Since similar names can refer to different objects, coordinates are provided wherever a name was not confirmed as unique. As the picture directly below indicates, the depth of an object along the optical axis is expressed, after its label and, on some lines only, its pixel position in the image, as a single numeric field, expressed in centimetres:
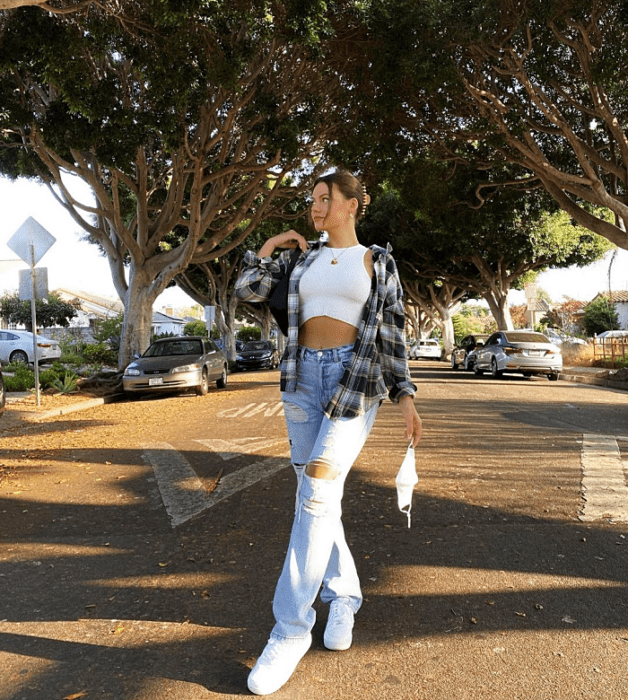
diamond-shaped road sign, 1422
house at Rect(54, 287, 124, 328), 8925
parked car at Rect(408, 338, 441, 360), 4800
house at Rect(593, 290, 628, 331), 8512
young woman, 292
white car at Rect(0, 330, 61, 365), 2834
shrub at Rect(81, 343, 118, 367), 2345
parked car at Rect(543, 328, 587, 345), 3008
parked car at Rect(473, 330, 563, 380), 2222
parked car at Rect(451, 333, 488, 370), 2873
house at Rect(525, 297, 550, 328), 9791
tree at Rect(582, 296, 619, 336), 6488
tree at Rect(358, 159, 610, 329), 2025
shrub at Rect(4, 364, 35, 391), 1684
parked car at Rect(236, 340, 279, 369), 3425
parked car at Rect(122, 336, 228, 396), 1644
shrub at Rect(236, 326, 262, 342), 8081
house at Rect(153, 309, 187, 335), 7486
